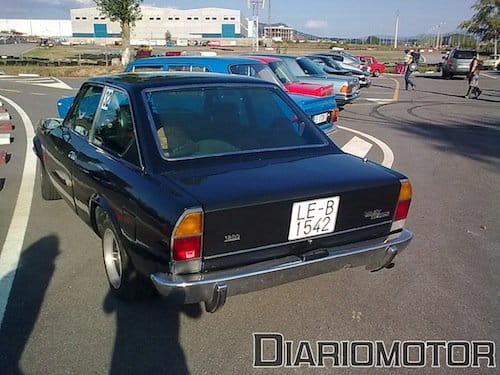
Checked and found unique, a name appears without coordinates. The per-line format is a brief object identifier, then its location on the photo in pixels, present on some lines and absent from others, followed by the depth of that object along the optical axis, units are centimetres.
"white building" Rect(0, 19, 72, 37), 13812
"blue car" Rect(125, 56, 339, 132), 707
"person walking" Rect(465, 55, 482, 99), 1654
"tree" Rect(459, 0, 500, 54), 5231
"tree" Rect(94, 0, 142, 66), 2897
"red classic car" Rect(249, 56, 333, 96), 784
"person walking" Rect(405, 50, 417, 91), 2019
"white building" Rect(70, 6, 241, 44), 12150
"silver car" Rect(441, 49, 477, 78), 2700
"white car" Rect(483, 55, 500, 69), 3896
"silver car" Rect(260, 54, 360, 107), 1134
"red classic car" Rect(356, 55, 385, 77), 2869
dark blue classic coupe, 252
